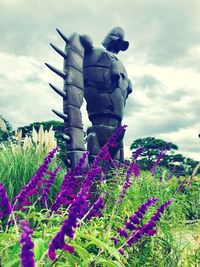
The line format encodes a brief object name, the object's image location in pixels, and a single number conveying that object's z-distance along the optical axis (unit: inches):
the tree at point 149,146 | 1119.6
